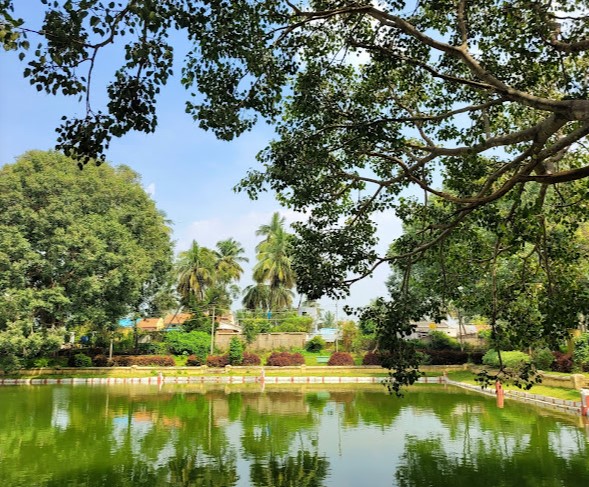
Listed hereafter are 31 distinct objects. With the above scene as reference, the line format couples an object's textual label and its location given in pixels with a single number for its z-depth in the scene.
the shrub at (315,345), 37.00
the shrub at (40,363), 28.94
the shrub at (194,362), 32.66
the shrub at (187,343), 34.28
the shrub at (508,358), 21.40
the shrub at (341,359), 31.90
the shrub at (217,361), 32.53
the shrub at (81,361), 30.14
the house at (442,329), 38.67
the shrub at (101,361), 31.16
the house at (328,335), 37.30
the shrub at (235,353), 32.53
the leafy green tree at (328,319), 70.28
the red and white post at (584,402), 14.58
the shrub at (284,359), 32.09
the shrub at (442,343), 34.59
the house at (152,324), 48.84
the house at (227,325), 38.82
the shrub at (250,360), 32.66
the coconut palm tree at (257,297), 42.66
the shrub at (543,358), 22.25
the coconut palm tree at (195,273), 39.66
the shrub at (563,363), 21.47
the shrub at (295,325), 37.28
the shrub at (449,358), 31.47
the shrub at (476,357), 30.73
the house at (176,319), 50.12
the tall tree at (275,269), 40.94
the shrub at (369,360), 31.47
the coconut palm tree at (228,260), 42.03
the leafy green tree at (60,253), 25.72
